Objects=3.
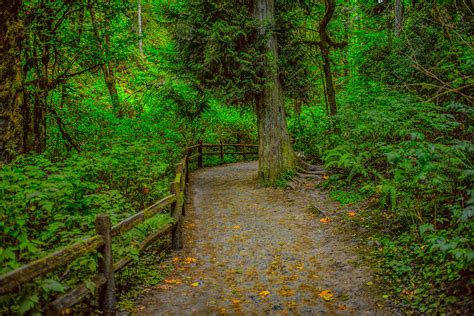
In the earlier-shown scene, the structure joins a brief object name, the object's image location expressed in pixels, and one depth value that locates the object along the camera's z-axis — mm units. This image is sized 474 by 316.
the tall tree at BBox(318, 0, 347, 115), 13358
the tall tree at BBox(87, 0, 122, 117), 8562
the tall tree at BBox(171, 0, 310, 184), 11039
